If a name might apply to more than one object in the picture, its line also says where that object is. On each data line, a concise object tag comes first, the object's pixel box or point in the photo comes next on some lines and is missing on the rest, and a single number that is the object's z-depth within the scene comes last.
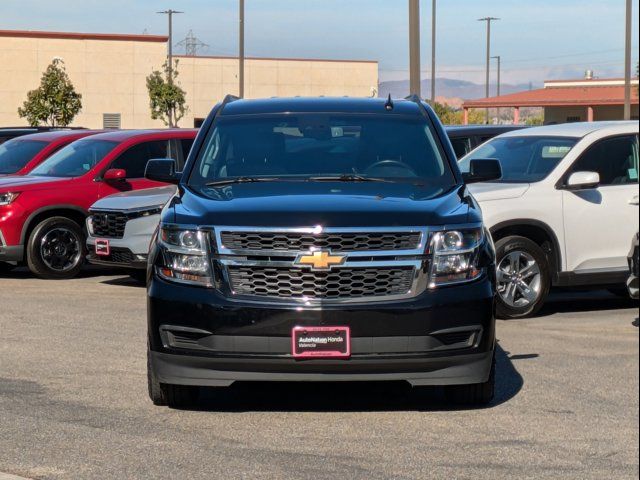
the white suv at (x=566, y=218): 11.93
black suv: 7.08
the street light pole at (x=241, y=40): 46.91
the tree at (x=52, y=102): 57.34
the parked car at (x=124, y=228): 14.34
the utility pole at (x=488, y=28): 94.81
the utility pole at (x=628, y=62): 31.78
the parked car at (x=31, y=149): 17.78
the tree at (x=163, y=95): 66.56
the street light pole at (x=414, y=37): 22.06
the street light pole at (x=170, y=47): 65.78
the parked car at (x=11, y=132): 22.38
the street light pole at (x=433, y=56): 64.34
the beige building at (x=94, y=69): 68.31
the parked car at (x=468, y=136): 16.17
